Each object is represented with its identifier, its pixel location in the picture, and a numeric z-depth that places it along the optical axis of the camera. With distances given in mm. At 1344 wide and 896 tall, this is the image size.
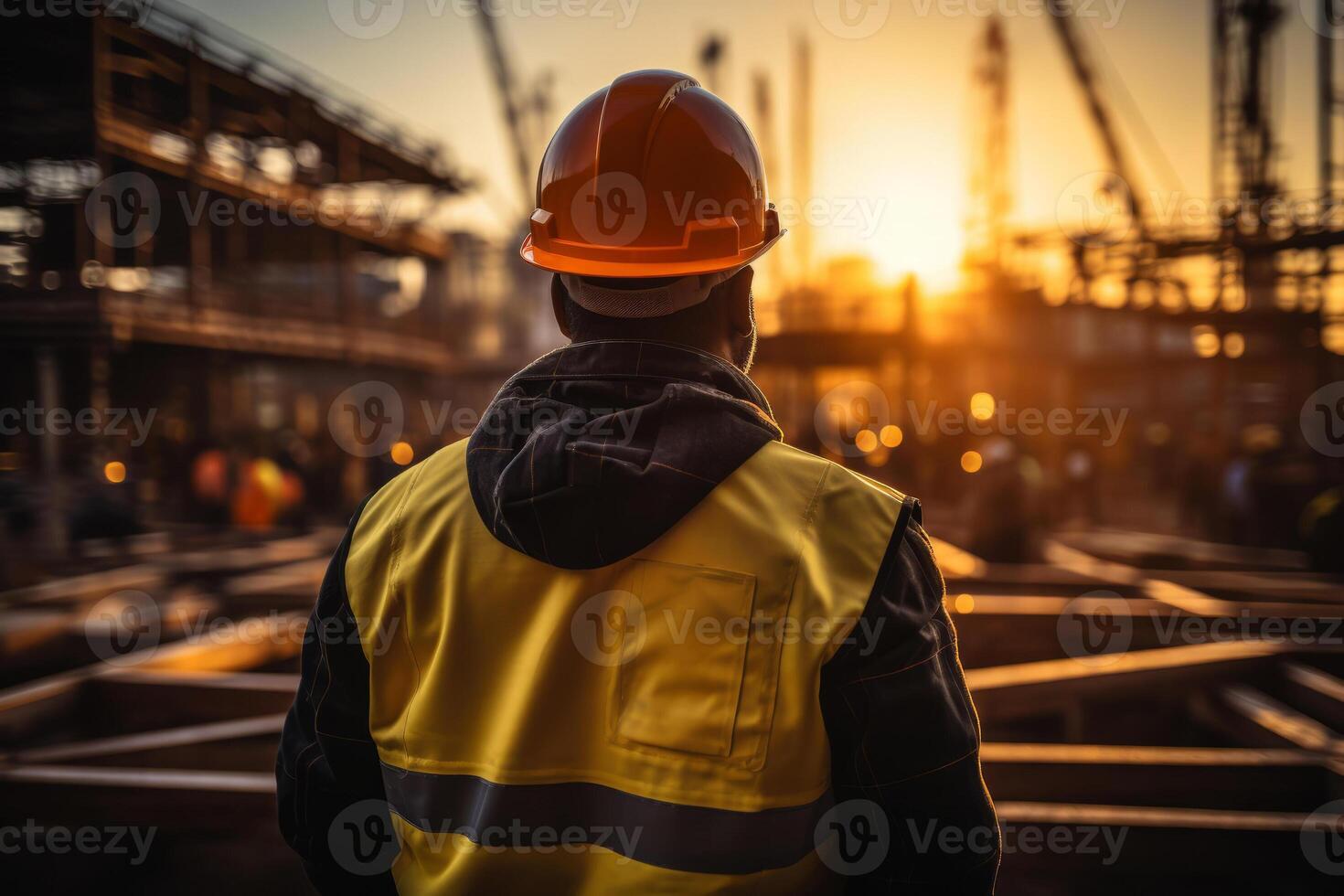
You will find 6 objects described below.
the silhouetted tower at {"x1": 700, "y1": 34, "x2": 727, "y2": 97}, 53031
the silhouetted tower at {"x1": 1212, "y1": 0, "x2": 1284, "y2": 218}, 23766
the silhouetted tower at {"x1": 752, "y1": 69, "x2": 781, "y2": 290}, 50691
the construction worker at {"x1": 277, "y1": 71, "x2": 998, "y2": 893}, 1089
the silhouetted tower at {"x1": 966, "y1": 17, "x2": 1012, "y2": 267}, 47875
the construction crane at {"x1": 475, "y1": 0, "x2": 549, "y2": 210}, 47656
